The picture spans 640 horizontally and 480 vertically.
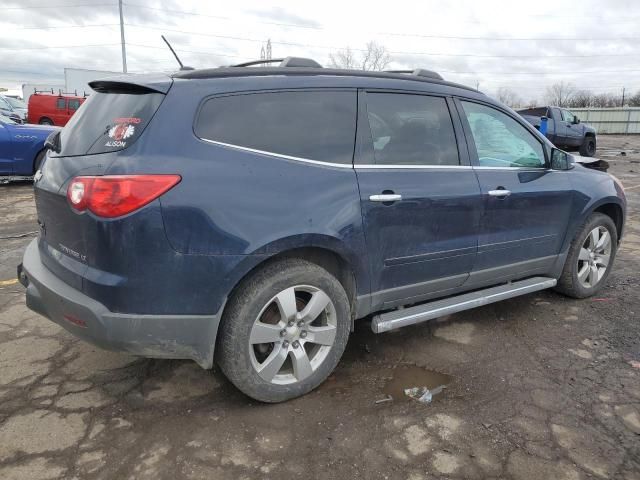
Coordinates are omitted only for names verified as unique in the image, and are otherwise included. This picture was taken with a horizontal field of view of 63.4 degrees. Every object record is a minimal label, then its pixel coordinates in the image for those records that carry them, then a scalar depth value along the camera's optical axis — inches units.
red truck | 965.2
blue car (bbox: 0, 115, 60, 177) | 377.7
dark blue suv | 94.7
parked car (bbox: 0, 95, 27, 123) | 959.0
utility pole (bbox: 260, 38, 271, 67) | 1380.5
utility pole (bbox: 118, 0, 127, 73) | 1482.2
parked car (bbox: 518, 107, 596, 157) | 703.1
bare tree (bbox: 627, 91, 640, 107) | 2210.9
